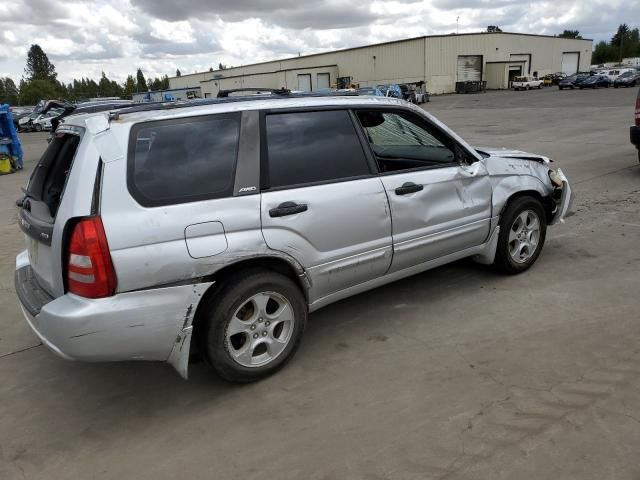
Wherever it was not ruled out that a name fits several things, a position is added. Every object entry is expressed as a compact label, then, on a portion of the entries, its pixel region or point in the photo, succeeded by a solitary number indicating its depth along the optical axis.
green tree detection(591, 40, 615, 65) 120.12
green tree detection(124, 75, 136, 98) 124.96
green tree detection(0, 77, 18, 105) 107.82
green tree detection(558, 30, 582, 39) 130.00
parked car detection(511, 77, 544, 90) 54.92
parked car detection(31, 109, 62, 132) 35.11
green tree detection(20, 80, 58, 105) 85.00
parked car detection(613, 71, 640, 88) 47.53
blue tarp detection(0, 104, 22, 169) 14.62
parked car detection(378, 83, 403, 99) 26.58
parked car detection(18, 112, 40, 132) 36.38
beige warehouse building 60.38
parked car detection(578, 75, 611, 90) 47.81
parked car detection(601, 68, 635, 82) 48.05
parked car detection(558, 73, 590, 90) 48.75
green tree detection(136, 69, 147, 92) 128.12
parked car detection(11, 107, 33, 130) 36.40
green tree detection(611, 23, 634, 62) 113.81
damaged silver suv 2.60
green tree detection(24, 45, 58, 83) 123.25
